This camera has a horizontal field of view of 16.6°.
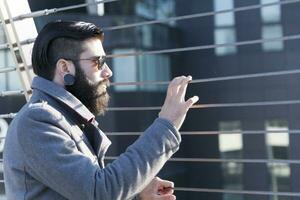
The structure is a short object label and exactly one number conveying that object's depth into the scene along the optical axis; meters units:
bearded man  2.74
